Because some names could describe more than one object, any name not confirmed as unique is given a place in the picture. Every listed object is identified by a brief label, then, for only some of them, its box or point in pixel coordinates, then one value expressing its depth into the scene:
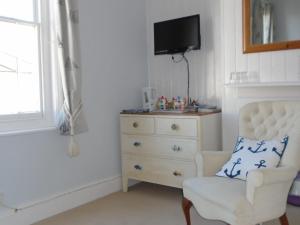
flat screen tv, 3.15
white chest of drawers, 2.87
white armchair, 1.84
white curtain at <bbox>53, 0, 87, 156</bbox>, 2.65
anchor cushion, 2.12
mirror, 2.68
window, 2.48
